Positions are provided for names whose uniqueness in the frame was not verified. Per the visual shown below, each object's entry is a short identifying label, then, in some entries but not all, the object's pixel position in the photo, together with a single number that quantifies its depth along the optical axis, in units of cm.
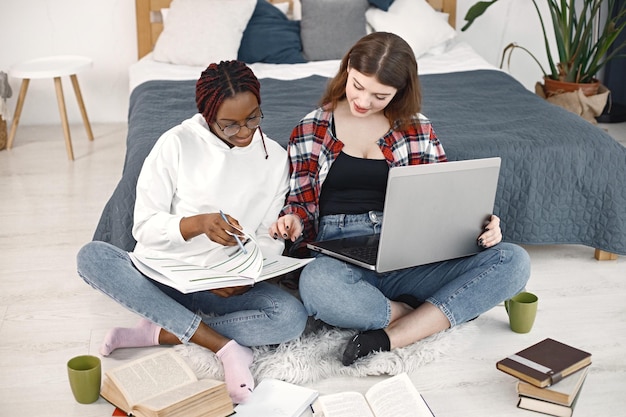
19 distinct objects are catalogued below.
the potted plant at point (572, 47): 405
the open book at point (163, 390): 181
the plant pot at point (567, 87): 407
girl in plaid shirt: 213
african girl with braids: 203
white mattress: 368
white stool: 379
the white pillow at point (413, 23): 399
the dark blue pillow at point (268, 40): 390
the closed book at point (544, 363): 193
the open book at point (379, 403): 188
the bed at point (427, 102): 271
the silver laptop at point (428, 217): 201
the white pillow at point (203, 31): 383
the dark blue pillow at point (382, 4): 402
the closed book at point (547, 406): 191
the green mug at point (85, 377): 191
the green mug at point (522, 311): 229
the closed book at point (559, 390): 191
